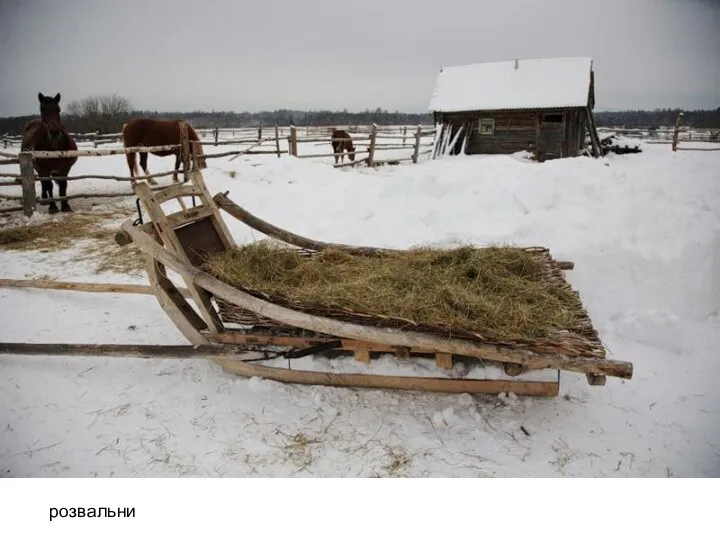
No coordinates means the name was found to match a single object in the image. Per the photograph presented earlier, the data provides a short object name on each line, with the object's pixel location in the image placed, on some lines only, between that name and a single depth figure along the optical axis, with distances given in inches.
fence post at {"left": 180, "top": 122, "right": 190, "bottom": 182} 418.0
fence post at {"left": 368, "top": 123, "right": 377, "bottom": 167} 570.0
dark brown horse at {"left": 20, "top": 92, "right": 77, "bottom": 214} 328.6
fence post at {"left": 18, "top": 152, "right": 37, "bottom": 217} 300.7
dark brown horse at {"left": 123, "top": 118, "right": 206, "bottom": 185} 446.3
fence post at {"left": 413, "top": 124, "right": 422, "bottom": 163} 615.2
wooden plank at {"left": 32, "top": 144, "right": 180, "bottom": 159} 312.1
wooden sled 92.0
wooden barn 614.9
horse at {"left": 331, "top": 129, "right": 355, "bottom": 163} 631.2
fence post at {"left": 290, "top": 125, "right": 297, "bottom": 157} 502.6
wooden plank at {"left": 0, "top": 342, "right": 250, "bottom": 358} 116.5
